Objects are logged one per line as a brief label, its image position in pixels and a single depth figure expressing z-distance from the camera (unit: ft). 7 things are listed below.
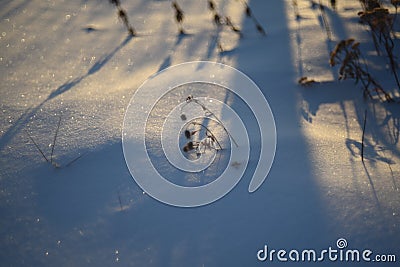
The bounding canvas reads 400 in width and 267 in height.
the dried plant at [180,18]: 9.70
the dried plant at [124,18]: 10.10
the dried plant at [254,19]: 9.79
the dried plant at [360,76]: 7.22
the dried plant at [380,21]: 7.68
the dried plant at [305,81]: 8.04
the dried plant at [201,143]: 6.90
